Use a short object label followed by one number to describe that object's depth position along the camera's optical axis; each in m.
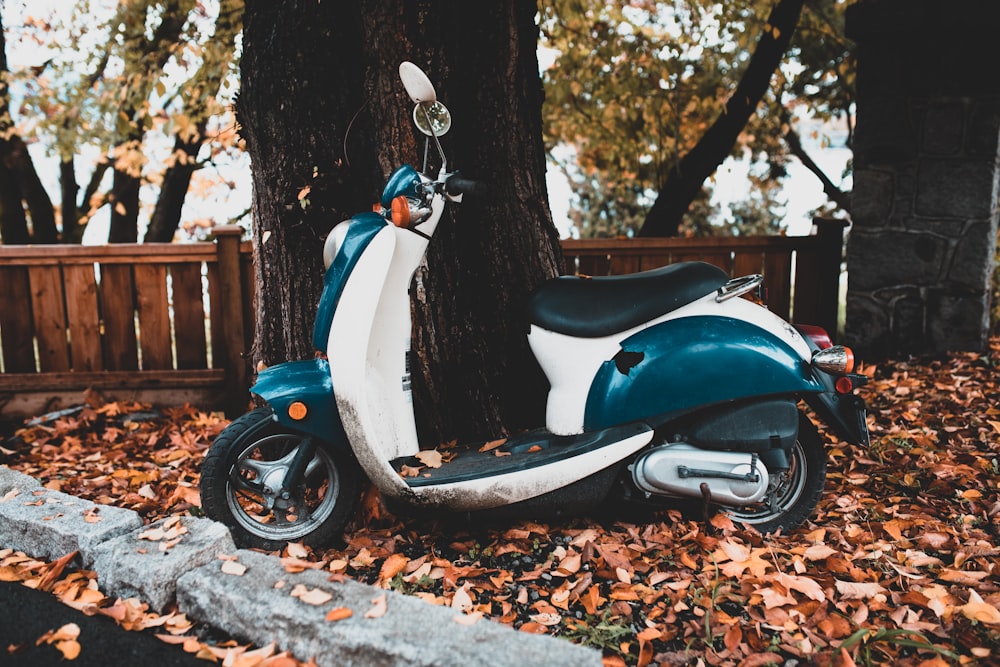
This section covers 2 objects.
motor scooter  2.53
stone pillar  4.86
